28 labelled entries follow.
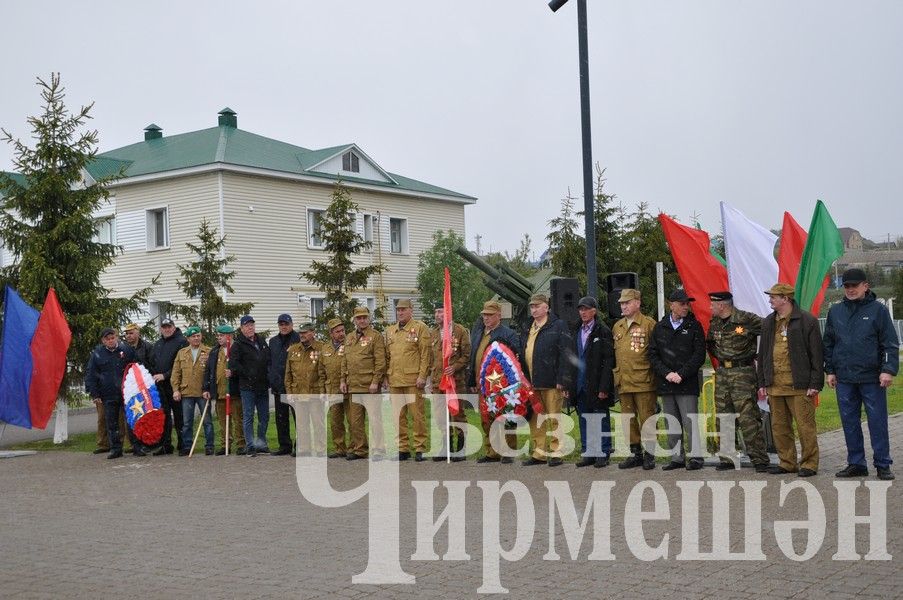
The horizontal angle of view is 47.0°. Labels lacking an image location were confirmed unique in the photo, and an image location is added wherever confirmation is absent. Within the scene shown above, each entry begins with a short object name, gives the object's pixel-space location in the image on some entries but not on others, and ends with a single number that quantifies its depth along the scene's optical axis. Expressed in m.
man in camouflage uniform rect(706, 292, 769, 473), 11.62
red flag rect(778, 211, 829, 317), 13.27
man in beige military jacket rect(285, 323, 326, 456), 15.70
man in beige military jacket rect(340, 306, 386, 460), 14.84
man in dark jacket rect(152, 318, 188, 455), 17.09
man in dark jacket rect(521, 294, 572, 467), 13.07
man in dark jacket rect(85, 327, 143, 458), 17.16
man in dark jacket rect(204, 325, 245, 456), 16.36
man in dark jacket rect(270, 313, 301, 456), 16.02
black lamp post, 13.78
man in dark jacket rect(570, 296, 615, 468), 12.80
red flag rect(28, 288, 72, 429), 17.69
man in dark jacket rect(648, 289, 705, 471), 12.02
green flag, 12.17
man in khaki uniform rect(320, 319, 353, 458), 15.30
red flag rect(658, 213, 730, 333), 13.46
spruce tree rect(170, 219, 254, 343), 25.58
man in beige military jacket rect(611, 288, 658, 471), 12.45
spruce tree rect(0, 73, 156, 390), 19.92
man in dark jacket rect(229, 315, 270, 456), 16.12
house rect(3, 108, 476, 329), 36.25
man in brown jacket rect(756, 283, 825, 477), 11.05
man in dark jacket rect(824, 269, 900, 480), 10.68
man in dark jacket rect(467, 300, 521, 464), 13.75
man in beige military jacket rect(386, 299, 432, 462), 14.39
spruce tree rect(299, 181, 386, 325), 26.70
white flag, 12.59
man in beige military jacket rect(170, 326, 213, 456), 16.61
